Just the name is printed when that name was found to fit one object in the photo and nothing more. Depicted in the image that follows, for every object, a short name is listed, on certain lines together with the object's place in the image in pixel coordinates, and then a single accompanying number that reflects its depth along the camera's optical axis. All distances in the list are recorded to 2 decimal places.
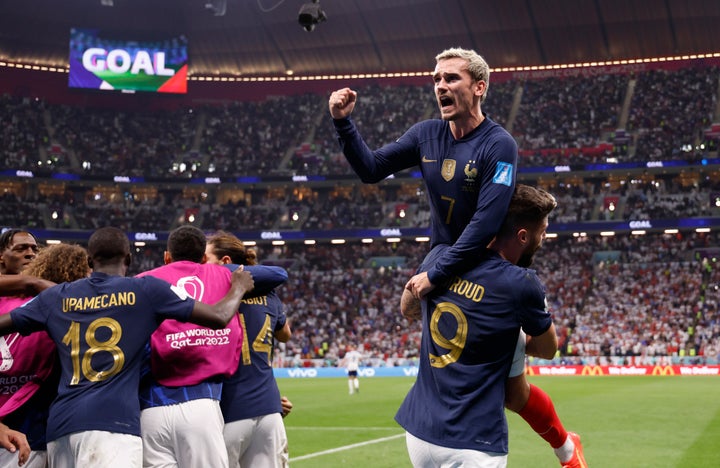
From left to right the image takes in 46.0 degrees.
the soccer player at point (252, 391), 6.43
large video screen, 57.91
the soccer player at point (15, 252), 6.19
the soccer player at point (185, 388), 5.81
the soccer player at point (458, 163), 4.53
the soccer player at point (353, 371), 30.50
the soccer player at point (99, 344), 5.25
